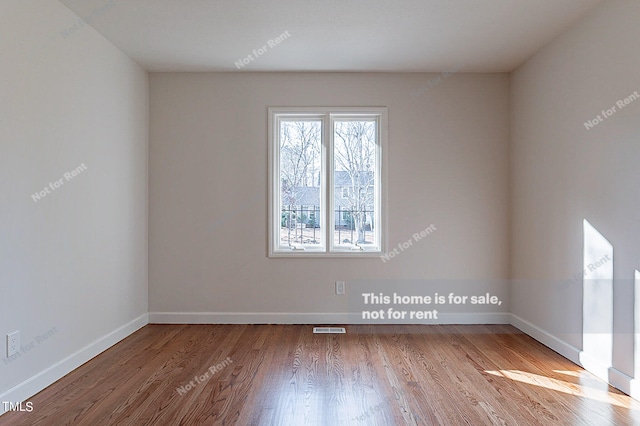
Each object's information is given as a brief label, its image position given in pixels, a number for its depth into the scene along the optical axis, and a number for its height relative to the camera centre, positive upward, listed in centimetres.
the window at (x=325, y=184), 461 +29
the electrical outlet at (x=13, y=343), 258 -77
